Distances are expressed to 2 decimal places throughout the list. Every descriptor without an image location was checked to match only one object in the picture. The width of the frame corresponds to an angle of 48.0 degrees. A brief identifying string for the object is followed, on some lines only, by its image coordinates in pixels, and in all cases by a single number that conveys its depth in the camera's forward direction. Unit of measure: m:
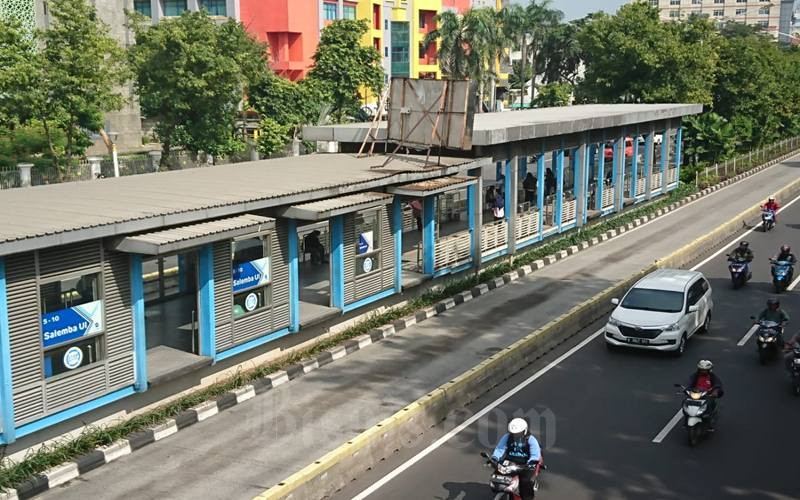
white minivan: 19.50
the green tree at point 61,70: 38.12
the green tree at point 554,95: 77.62
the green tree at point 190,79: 44.34
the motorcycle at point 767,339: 18.89
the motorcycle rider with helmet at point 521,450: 12.09
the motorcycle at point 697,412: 14.58
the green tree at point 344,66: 59.94
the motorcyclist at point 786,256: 25.56
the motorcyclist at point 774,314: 19.24
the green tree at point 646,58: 52.62
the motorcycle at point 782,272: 25.28
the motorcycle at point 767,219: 36.41
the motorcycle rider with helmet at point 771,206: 36.50
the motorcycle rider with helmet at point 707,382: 14.94
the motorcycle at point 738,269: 26.31
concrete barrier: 12.82
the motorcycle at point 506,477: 11.88
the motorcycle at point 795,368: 16.98
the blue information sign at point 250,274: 17.80
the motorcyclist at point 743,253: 26.38
